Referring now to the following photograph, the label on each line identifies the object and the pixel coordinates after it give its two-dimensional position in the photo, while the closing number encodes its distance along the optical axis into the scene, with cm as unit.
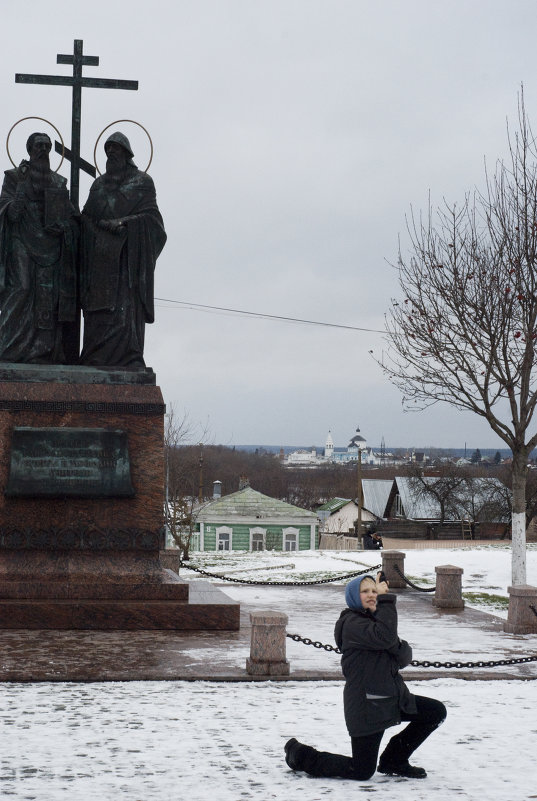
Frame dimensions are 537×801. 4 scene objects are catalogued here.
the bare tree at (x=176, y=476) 2570
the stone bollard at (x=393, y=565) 1679
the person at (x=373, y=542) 3347
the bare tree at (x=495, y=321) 1750
